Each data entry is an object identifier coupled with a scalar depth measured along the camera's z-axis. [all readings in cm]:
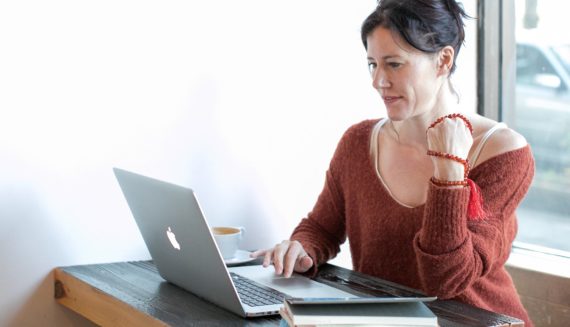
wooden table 221
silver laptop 219
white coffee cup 259
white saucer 258
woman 235
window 304
